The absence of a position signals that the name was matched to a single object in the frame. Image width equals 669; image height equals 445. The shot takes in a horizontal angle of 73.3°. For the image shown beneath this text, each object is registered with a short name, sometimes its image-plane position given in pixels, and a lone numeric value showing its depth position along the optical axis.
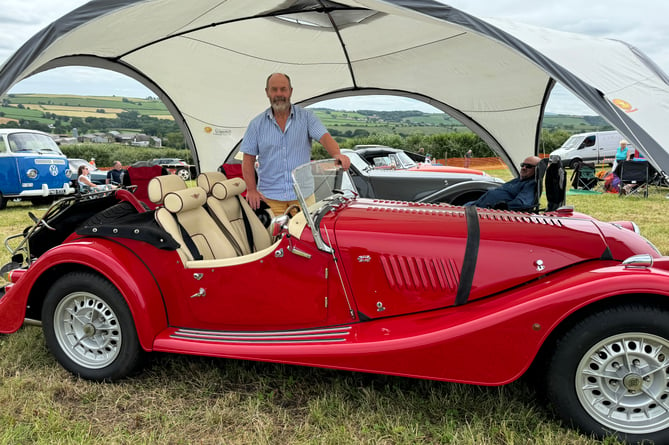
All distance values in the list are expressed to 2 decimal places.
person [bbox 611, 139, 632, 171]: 14.61
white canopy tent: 3.36
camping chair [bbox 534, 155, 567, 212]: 4.50
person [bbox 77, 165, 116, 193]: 12.18
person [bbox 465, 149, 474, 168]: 27.92
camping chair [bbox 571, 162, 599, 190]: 15.07
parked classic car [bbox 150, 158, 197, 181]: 23.35
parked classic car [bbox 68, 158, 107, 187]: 18.80
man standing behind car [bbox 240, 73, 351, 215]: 4.00
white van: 24.03
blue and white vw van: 12.38
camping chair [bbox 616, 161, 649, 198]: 12.77
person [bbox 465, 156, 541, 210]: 5.06
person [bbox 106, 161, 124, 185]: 12.30
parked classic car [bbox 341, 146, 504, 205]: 8.33
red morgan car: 2.35
